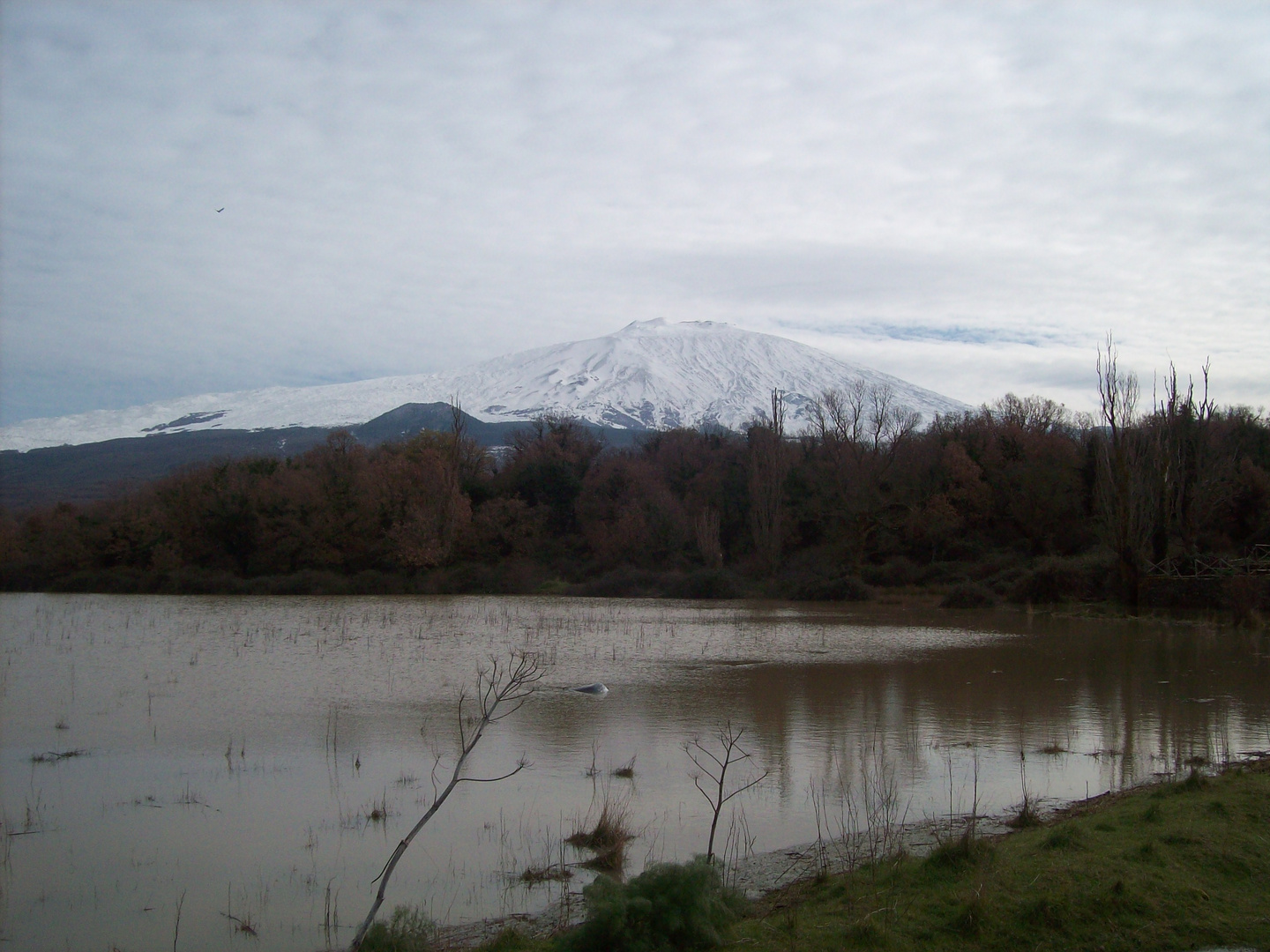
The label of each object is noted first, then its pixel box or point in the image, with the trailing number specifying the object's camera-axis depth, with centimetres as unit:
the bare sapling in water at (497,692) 1074
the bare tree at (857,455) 4194
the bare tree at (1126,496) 2980
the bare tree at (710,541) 4444
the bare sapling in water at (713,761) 840
